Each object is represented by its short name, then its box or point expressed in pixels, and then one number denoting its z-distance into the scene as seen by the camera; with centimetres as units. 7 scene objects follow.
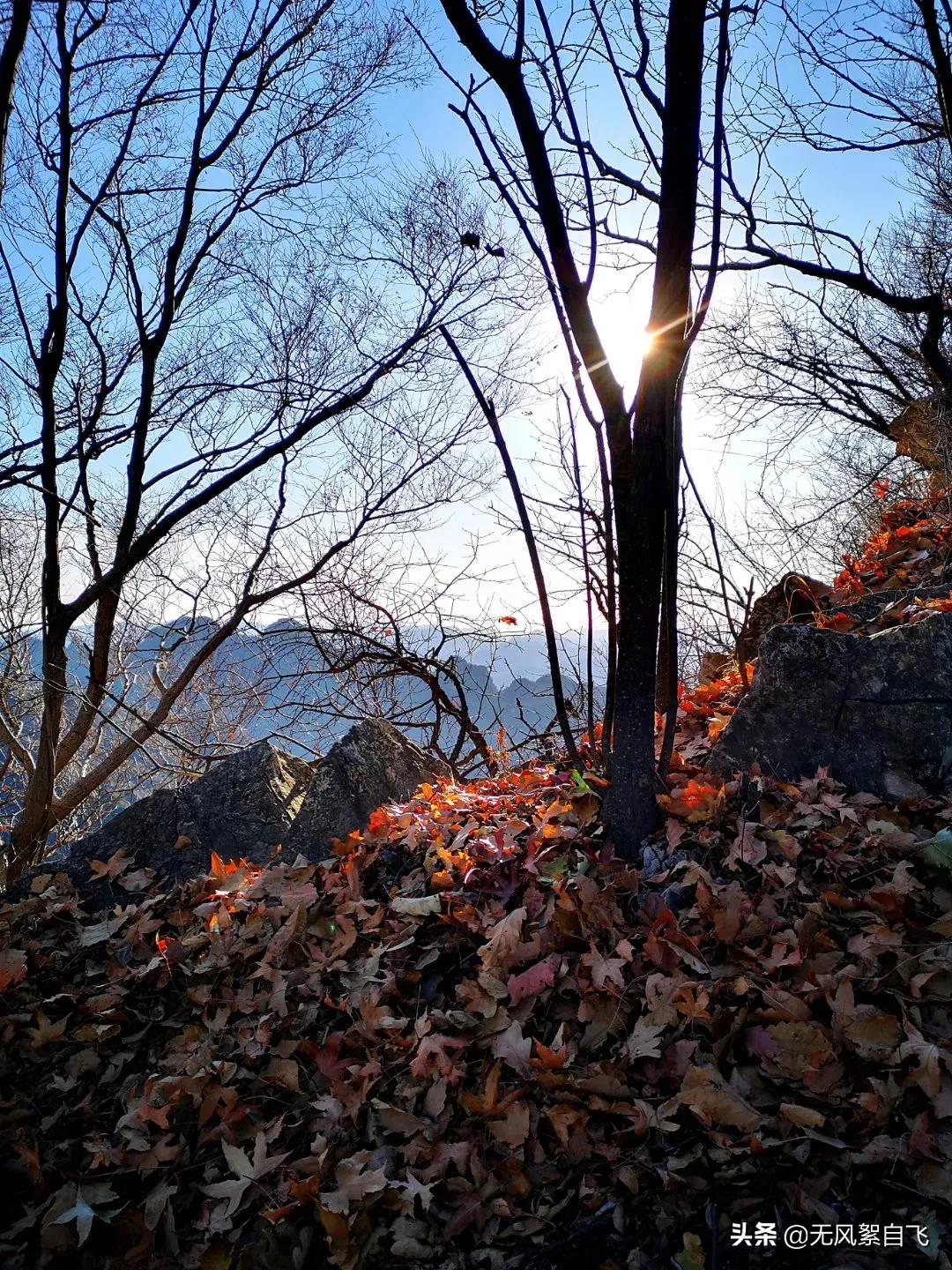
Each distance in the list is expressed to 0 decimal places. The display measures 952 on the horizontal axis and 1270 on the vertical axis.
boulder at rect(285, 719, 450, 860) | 390
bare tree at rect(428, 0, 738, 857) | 274
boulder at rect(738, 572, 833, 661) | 522
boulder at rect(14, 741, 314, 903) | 403
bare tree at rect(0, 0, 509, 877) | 721
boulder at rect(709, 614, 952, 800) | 299
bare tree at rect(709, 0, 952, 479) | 764
